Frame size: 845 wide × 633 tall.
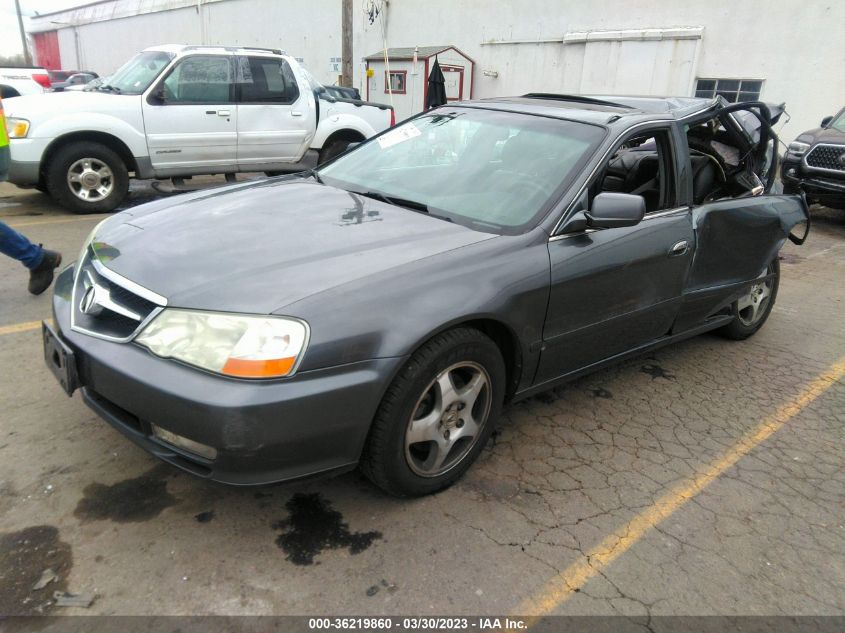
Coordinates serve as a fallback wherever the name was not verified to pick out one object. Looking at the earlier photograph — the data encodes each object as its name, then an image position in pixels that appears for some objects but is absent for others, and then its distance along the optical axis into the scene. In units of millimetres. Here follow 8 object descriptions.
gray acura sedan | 2117
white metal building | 12797
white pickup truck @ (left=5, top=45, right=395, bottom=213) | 6863
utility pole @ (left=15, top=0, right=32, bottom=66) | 41128
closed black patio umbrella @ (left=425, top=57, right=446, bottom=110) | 15375
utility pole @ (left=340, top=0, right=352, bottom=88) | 15383
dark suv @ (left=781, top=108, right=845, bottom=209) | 8781
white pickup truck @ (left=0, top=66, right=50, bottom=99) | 13242
